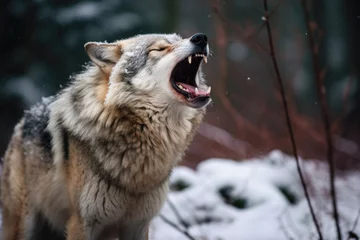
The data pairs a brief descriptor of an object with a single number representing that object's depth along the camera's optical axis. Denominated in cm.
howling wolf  604
